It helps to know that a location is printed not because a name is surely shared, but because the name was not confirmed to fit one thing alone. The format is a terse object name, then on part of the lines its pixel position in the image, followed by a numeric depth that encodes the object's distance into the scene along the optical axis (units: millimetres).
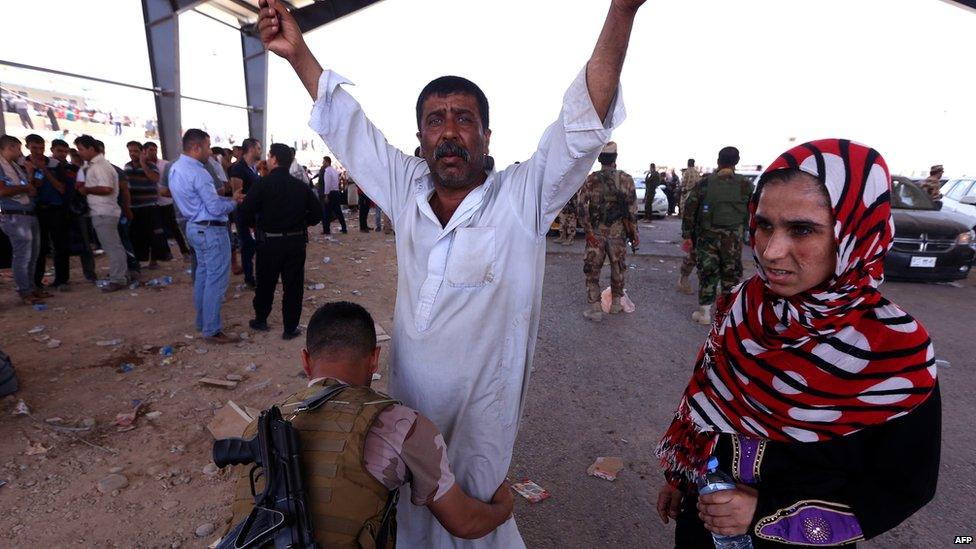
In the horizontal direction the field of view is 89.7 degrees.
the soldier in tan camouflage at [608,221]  5980
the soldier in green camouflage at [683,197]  7264
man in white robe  1449
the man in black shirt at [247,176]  6639
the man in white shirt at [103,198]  6273
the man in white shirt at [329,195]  12023
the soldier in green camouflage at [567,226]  11641
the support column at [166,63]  9820
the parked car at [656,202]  16625
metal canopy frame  9875
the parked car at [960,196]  9992
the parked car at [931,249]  7703
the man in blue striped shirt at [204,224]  4773
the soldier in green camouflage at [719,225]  5570
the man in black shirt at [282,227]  4934
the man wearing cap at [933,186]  10484
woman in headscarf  1162
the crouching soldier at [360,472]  1240
